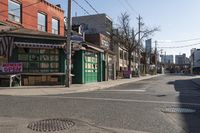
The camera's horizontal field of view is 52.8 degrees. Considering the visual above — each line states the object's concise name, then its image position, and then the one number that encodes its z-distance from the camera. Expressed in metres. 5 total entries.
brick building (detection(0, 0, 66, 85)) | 14.48
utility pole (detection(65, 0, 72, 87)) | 13.99
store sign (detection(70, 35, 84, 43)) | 14.33
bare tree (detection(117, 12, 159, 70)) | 36.11
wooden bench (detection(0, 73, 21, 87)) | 13.90
